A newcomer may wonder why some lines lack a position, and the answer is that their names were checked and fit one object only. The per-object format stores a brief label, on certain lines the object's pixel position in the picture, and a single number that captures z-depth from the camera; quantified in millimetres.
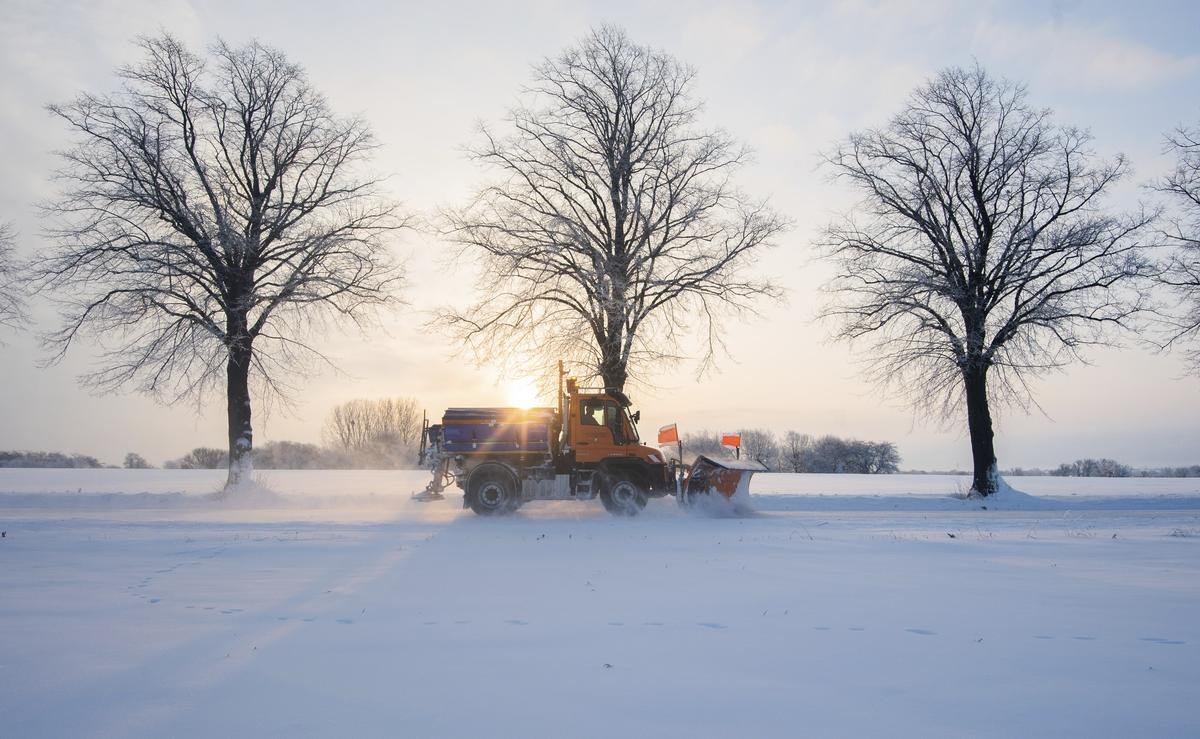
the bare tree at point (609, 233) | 20672
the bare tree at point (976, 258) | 21219
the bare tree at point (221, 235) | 19203
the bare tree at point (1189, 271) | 20922
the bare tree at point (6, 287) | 21312
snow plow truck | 15836
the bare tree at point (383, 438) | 56481
